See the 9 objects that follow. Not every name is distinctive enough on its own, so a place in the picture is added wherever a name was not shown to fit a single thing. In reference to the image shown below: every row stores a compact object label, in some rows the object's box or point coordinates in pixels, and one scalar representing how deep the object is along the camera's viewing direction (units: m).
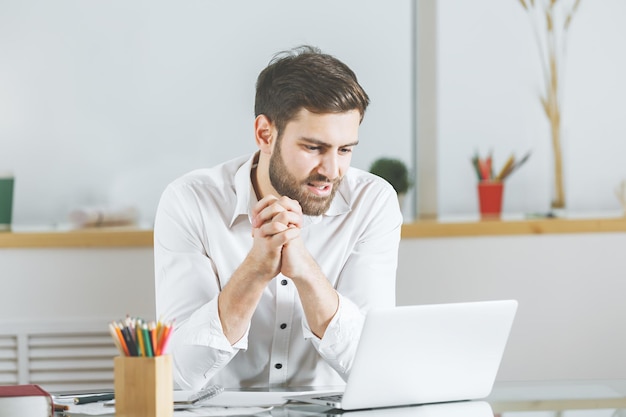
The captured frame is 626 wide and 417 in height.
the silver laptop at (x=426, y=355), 2.33
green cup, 4.45
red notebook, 2.09
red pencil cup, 4.67
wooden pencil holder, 2.12
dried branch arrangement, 4.73
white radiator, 4.29
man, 2.92
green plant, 4.60
